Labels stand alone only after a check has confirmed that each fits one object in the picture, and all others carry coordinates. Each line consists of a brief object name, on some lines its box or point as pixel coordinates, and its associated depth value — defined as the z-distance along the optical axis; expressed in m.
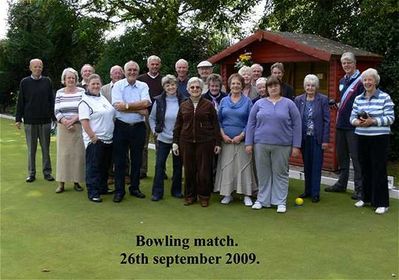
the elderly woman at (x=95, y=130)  6.07
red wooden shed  8.01
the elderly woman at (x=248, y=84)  6.43
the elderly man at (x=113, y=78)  6.99
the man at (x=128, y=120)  6.18
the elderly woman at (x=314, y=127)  6.28
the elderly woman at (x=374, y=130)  5.64
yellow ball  6.12
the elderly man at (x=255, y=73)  6.61
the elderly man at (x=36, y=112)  7.36
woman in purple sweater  5.74
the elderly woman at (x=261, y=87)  6.16
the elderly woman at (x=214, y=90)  6.27
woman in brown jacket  5.96
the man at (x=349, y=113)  6.32
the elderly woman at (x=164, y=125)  6.28
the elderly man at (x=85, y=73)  6.94
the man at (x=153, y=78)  7.13
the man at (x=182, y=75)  6.95
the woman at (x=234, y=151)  6.05
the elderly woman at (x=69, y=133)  6.51
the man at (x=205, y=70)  6.91
